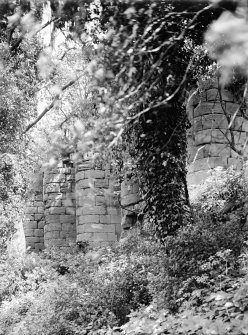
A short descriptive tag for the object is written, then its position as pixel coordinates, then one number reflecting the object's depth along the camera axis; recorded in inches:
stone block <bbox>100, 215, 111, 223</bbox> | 607.8
